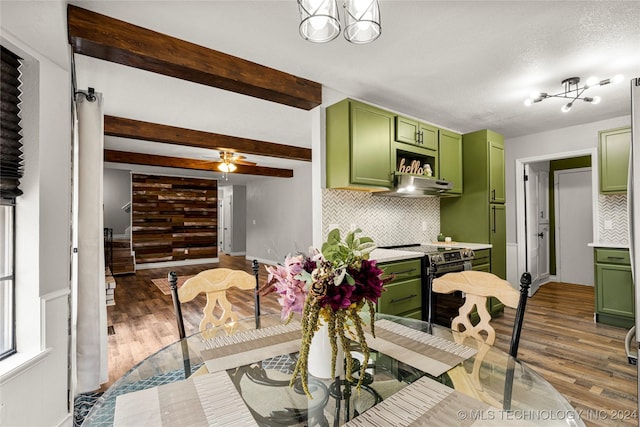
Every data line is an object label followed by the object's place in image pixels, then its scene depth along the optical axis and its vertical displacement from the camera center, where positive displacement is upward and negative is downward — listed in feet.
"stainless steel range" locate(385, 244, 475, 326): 9.84 -1.86
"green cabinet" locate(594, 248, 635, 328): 10.91 -2.69
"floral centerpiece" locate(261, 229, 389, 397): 2.87 -0.70
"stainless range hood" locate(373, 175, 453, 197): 10.52 +1.01
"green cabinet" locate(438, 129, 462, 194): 12.51 +2.36
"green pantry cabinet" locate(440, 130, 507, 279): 12.96 +0.69
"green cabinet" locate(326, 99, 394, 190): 9.50 +2.23
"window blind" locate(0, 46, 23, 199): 4.92 +1.48
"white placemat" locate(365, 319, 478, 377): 3.61 -1.74
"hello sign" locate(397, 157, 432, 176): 11.50 +1.87
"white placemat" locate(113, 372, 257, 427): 2.64 -1.73
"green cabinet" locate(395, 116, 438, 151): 10.85 +3.03
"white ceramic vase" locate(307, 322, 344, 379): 3.29 -1.50
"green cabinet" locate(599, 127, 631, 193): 11.35 +2.02
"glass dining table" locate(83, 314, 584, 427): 2.70 -1.75
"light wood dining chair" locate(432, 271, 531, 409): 3.38 -1.45
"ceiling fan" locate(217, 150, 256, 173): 17.23 +3.24
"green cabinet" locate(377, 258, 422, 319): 9.11 -2.33
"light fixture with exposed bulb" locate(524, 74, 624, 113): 8.63 +3.78
